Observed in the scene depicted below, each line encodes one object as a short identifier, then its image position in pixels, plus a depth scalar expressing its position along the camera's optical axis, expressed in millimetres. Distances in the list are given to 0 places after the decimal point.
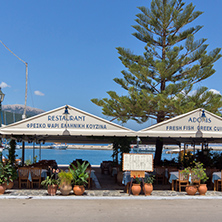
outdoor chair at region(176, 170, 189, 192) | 10773
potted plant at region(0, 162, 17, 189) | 10039
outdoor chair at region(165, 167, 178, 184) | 12023
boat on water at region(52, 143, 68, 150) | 92169
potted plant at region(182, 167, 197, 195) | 10188
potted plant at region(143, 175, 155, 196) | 10039
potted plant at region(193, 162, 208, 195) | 10258
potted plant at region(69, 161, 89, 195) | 9828
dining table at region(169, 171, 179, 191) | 11070
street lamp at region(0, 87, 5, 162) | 11727
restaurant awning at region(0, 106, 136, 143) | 10195
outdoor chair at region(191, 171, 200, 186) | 10477
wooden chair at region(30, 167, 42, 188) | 11172
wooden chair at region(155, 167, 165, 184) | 12680
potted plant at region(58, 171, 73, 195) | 9734
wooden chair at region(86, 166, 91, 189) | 11367
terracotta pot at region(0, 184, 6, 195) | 9787
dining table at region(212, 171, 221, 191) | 11242
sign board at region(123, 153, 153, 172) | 10164
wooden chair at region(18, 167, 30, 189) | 11062
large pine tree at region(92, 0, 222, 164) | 20109
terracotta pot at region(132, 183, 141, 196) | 10078
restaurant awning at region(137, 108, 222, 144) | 10547
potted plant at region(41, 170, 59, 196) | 9703
